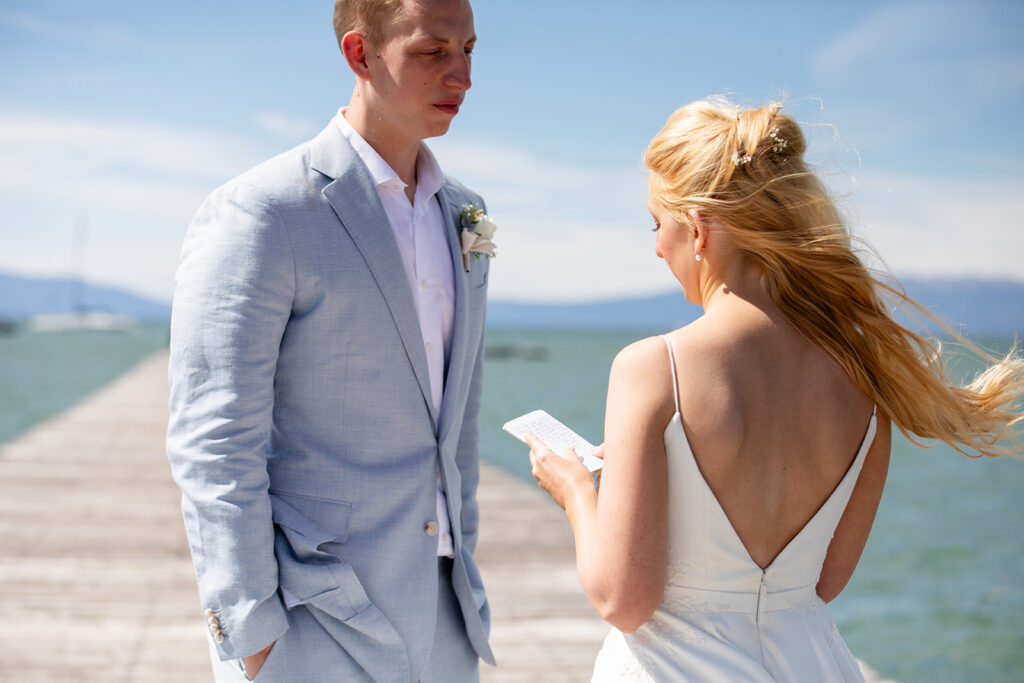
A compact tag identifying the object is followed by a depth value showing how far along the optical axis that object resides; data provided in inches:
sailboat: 5388.8
